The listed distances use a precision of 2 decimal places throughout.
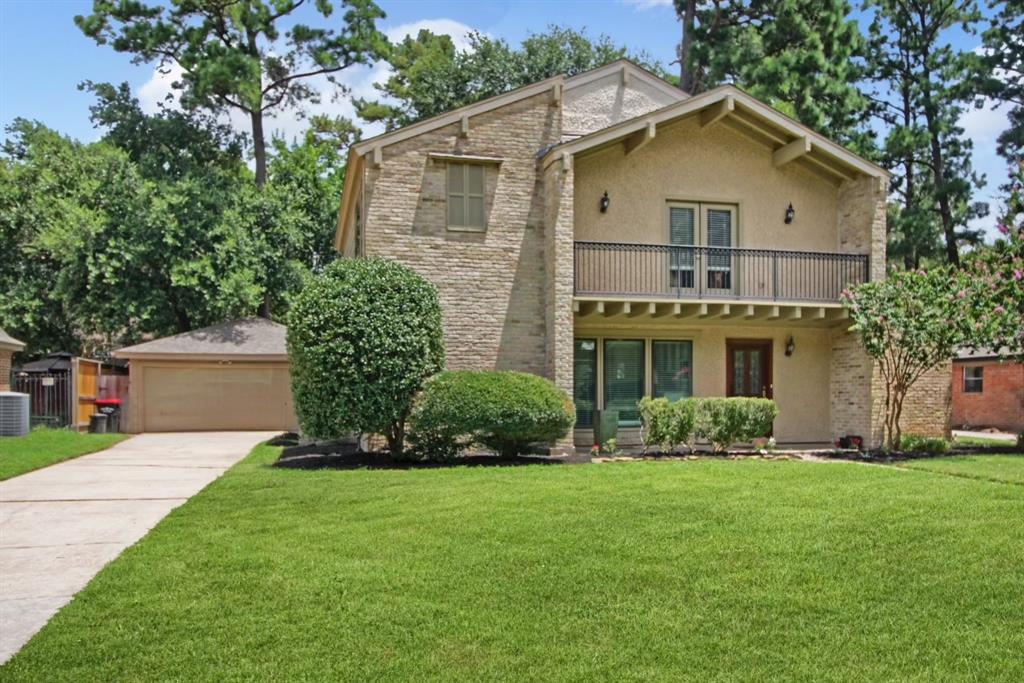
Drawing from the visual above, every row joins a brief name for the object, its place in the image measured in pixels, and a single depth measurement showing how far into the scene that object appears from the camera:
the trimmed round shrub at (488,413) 13.62
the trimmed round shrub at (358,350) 13.59
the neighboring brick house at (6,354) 23.39
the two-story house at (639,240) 16.11
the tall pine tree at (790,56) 28.19
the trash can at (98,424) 24.53
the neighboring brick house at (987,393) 26.88
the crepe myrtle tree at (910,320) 14.96
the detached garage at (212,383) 25.19
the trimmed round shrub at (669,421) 15.15
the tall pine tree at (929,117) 29.16
